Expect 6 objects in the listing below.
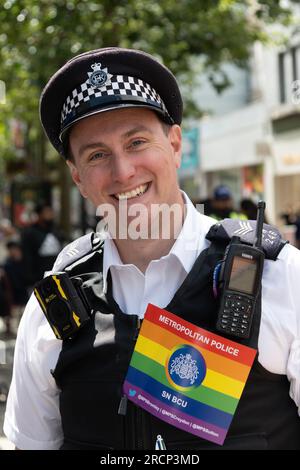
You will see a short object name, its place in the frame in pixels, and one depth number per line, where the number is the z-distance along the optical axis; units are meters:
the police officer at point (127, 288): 1.61
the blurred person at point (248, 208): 6.67
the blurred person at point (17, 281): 8.56
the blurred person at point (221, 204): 7.45
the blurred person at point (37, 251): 8.53
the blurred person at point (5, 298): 8.34
